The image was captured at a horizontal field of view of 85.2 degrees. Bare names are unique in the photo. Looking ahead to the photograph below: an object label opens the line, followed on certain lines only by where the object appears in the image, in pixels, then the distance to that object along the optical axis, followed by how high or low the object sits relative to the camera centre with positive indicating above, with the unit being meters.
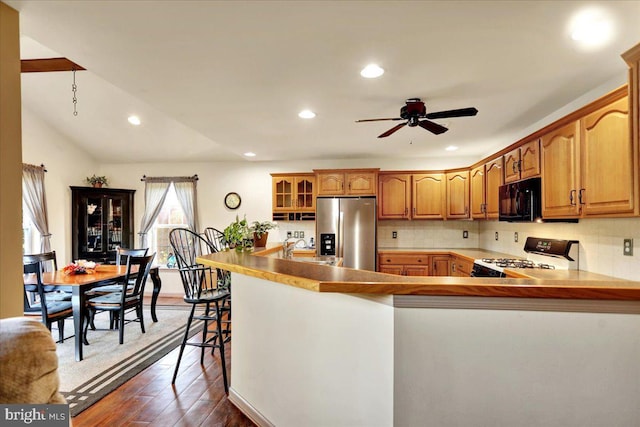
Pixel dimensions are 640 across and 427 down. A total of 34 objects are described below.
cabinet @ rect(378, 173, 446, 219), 5.52 +0.32
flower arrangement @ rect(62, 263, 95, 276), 3.92 -0.61
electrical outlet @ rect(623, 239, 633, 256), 2.54 -0.23
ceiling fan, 2.87 +0.85
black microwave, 3.22 +0.15
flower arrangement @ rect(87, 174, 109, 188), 6.14 +0.63
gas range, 3.22 -0.46
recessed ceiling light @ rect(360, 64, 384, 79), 2.34 +1.00
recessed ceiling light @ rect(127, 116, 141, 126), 5.18 +1.44
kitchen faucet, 3.84 -0.38
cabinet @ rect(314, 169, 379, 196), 5.55 +0.54
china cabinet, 5.78 -0.11
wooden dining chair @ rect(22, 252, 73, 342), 3.38 -0.92
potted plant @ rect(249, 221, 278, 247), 3.83 -0.20
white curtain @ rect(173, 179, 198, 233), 6.21 +0.30
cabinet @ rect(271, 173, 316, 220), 5.81 +0.37
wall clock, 6.21 +0.28
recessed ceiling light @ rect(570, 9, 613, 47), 1.76 +1.01
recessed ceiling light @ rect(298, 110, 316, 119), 3.35 +1.00
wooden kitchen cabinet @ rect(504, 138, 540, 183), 3.25 +0.55
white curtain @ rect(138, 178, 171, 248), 6.33 +0.25
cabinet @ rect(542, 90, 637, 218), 2.14 +0.36
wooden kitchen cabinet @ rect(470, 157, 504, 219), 4.21 +0.37
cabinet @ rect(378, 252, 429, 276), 5.29 -0.73
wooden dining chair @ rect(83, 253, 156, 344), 3.77 -0.94
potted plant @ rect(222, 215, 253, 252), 3.35 -0.20
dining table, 3.34 -0.67
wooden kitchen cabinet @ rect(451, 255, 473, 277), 4.46 -0.69
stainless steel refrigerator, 5.38 -0.22
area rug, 2.73 -1.38
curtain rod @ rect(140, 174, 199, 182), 6.26 +0.68
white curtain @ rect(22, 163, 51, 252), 5.07 +0.23
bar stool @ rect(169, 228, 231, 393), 2.67 -0.63
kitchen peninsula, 1.37 -0.55
